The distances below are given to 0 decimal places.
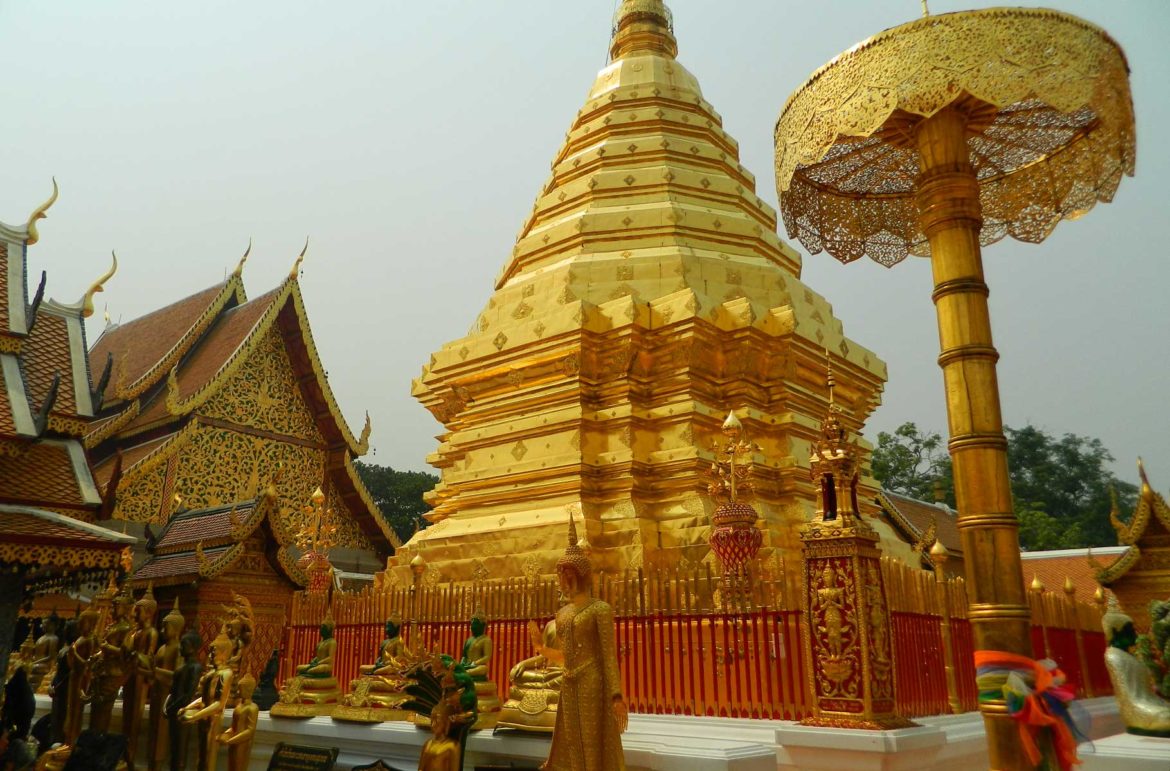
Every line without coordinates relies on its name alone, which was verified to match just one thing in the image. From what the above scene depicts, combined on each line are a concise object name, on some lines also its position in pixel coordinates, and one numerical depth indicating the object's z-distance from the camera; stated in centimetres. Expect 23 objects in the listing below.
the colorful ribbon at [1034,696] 303
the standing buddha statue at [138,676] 613
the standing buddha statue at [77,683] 651
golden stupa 852
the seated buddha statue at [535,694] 427
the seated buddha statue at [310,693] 581
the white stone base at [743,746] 362
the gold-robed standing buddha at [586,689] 364
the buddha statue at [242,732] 502
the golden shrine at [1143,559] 1071
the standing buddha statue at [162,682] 591
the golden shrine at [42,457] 666
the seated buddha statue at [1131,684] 433
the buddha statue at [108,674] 629
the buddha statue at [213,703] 514
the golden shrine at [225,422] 1322
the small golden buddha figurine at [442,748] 391
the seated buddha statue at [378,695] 516
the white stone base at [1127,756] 326
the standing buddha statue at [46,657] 847
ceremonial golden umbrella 320
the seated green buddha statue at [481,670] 466
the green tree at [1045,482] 2519
